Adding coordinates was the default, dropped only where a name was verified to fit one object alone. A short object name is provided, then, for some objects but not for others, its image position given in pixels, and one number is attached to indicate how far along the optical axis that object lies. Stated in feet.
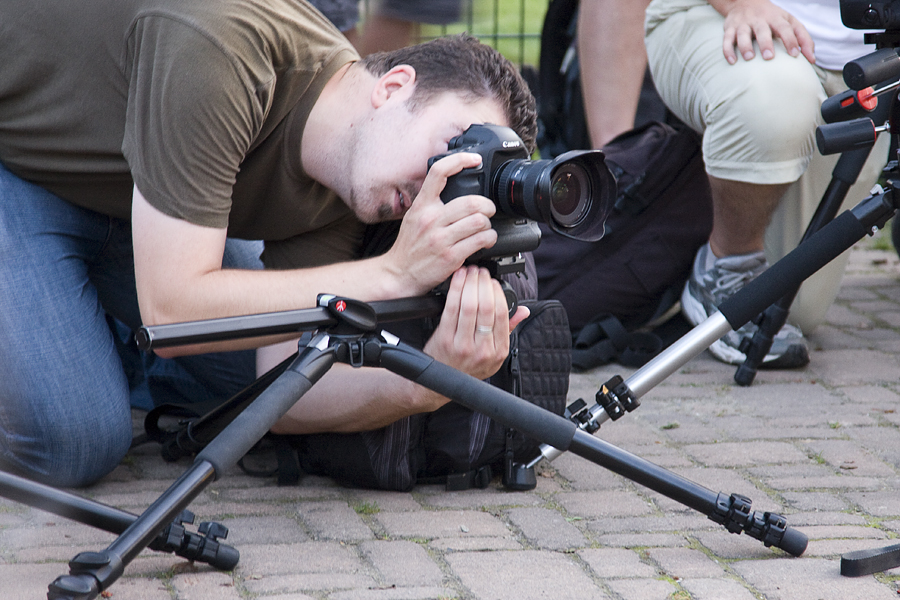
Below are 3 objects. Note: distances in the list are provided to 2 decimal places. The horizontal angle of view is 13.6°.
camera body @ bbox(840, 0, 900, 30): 13.18
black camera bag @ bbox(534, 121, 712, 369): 15.74
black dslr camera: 12.82
